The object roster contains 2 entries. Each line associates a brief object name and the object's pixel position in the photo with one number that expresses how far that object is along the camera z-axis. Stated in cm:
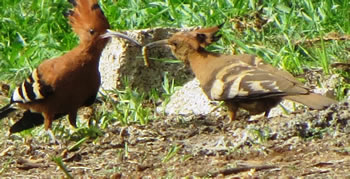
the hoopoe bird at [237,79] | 1302
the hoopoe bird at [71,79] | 1380
